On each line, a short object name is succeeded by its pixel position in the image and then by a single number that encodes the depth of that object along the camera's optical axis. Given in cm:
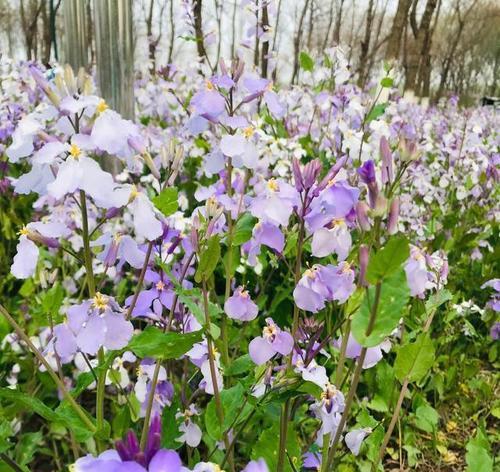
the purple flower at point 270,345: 26
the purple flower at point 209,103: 30
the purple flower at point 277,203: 26
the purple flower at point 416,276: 24
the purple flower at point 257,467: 16
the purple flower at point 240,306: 29
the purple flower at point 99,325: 23
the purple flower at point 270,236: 27
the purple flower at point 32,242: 25
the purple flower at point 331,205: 24
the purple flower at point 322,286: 25
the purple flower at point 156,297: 29
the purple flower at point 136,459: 14
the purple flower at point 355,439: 31
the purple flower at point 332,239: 25
